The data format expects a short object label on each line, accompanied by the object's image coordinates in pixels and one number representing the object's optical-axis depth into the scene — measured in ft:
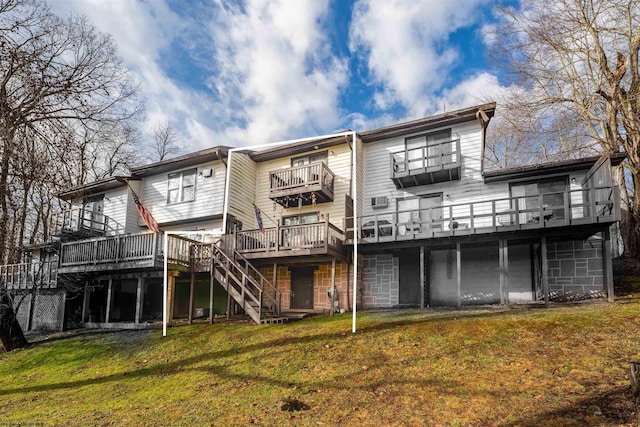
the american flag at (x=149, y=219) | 41.81
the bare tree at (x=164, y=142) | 125.18
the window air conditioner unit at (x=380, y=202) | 60.39
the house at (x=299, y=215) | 56.29
